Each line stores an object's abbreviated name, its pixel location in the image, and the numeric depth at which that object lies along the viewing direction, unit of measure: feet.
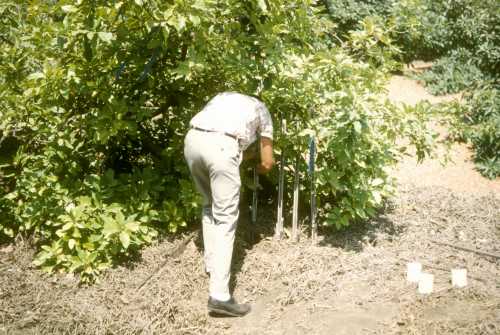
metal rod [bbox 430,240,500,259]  13.05
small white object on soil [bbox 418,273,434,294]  11.28
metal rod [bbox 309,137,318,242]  12.33
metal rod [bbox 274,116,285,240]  13.38
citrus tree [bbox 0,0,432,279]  11.53
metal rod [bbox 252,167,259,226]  13.46
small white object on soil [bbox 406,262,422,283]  11.78
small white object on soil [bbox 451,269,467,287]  11.57
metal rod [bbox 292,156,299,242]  13.33
